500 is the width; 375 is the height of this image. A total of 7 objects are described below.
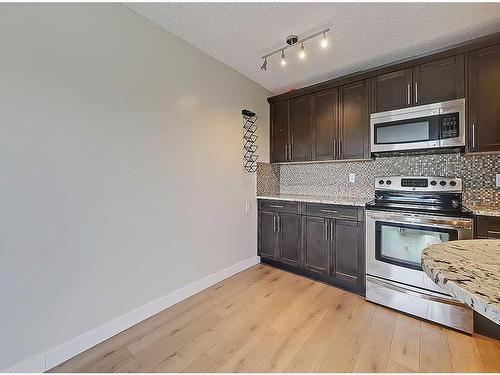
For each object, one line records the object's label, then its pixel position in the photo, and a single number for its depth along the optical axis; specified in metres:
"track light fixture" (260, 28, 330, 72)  2.11
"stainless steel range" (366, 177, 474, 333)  1.86
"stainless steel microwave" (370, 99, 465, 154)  2.09
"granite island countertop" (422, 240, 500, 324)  0.49
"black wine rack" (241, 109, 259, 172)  3.05
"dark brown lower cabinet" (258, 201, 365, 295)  2.41
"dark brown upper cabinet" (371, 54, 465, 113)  2.12
